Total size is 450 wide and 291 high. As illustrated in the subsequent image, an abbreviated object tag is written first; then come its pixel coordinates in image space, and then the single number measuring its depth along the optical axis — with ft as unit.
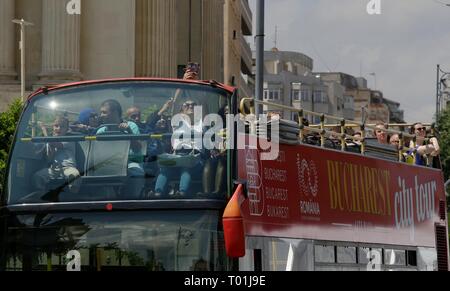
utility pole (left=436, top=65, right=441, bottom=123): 277.76
